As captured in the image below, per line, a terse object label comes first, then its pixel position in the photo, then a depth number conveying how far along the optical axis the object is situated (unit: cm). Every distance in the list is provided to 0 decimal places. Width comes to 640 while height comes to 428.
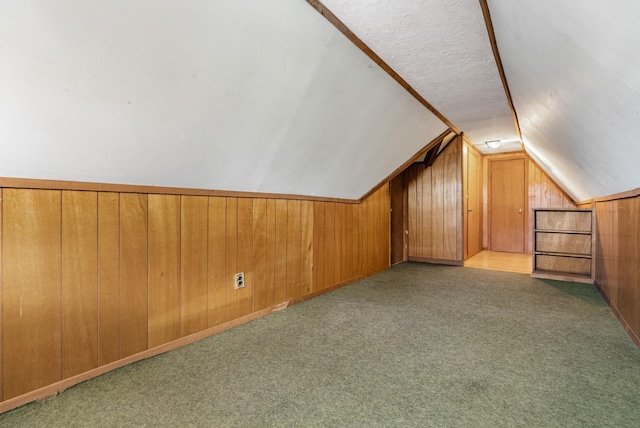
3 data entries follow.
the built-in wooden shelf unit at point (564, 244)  370
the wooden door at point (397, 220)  489
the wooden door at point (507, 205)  590
